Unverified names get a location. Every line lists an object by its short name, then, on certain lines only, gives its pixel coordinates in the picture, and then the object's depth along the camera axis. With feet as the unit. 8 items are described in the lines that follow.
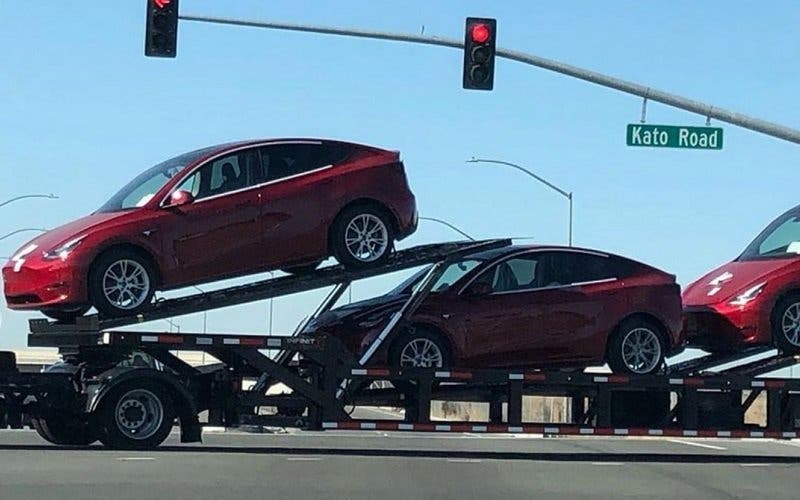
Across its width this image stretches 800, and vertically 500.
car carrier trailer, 51.31
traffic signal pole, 58.90
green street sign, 61.16
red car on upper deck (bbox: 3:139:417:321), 48.52
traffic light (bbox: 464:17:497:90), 58.80
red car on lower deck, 53.93
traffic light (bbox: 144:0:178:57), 56.08
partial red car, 57.06
